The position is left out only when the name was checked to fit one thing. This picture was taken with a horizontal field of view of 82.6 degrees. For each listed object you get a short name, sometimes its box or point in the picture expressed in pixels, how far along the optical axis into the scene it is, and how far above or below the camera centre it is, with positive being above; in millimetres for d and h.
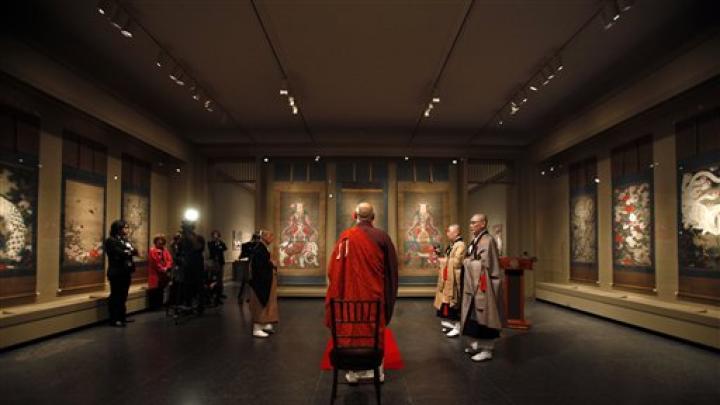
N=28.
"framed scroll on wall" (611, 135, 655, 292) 6207 +122
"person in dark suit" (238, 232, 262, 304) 7567 -694
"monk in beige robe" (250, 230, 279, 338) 5488 -893
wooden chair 2812 -917
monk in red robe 3217 -374
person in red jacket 7480 -855
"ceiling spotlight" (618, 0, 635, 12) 3962 +2136
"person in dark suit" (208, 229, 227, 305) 8250 -800
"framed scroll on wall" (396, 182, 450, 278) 9734 -21
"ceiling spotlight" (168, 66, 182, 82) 5630 +2076
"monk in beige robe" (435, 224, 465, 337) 5652 -894
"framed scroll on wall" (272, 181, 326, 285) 9656 -197
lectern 6156 -975
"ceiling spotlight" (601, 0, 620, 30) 4062 +2147
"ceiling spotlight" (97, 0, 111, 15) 4031 +2141
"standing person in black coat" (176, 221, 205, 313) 6590 -572
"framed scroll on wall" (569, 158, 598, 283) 7699 +31
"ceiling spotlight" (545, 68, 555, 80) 5586 +2101
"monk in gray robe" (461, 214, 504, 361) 4254 -775
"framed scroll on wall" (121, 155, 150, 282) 7551 +312
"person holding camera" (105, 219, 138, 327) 6051 -689
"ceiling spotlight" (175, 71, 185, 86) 5774 +2060
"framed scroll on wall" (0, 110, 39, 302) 4891 +211
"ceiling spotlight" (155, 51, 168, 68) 5258 +2147
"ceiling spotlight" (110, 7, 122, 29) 4191 +2116
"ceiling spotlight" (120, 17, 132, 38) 4387 +2090
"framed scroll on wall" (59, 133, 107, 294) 5996 +94
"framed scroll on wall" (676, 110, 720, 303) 4961 +225
